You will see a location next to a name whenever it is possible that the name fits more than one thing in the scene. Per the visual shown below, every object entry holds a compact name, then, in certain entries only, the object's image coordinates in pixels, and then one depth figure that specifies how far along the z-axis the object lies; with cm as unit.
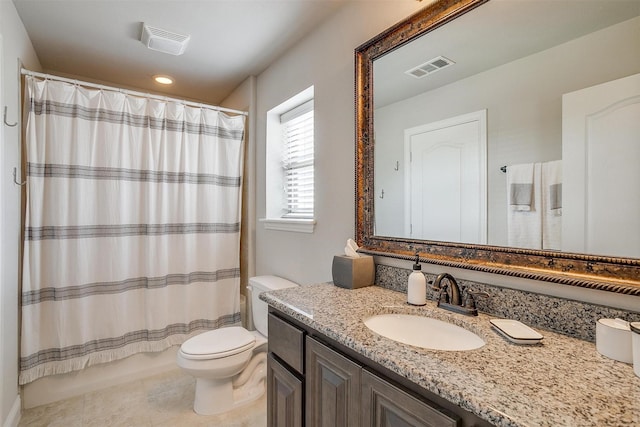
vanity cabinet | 75
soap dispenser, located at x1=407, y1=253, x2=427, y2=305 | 121
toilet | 181
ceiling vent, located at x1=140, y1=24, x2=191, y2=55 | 203
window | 236
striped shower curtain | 199
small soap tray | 85
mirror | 87
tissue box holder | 146
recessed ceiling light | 285
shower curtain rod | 194
